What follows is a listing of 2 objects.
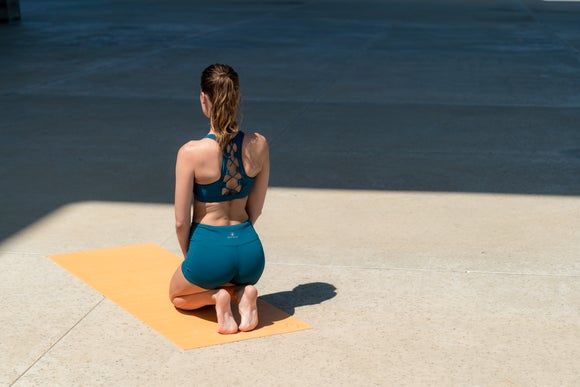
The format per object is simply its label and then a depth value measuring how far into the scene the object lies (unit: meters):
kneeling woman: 4.68
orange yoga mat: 4.82
